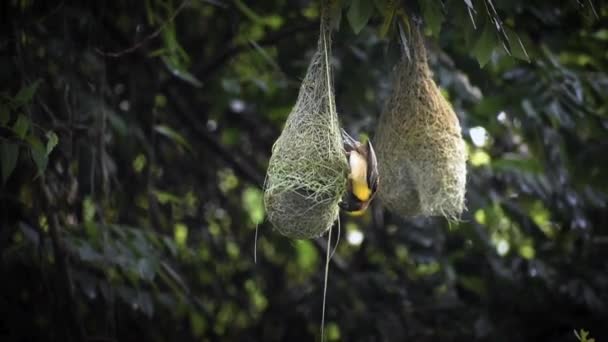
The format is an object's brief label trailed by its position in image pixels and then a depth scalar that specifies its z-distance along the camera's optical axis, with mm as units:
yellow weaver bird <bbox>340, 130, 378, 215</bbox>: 7224
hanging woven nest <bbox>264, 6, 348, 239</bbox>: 7186
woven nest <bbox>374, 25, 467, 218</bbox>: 7433
